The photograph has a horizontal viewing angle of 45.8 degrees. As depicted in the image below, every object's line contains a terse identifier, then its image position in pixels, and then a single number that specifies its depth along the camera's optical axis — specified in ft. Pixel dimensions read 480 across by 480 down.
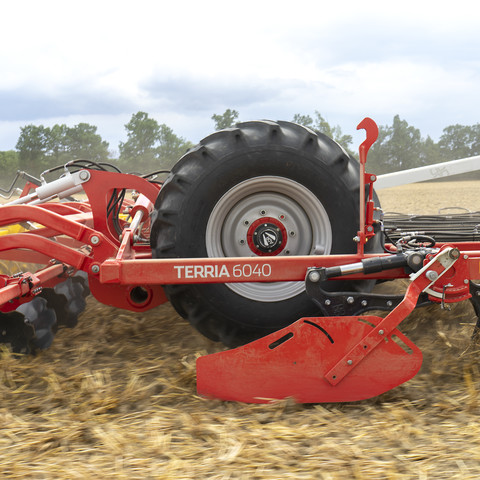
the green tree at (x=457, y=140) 195.00
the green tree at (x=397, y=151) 191.62
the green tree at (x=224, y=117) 179.61
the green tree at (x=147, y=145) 160.35
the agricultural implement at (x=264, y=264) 10.44
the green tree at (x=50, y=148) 151.43
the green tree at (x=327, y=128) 196.34
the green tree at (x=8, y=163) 163.38
